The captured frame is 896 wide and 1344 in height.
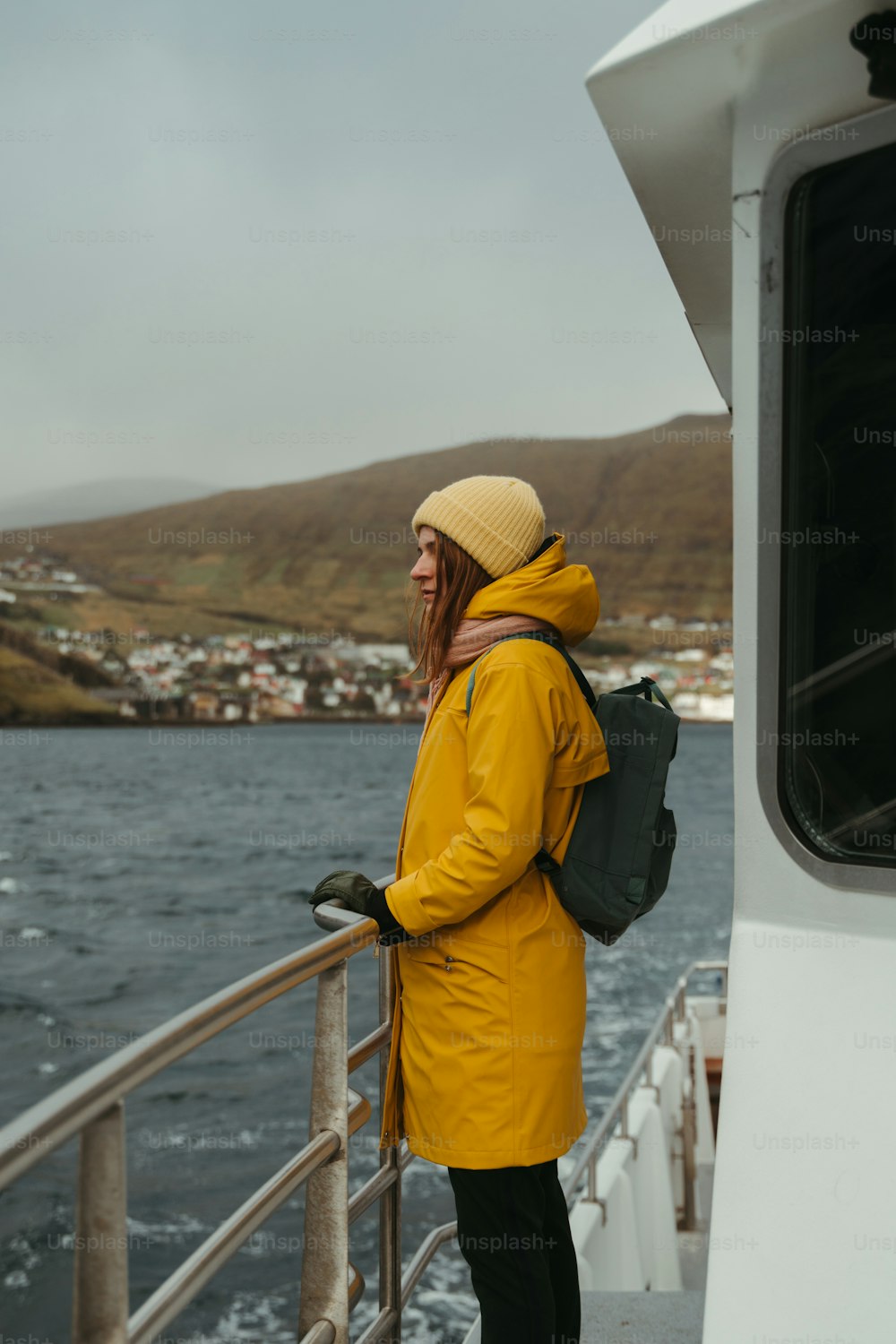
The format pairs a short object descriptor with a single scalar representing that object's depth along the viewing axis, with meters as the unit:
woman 1.94
